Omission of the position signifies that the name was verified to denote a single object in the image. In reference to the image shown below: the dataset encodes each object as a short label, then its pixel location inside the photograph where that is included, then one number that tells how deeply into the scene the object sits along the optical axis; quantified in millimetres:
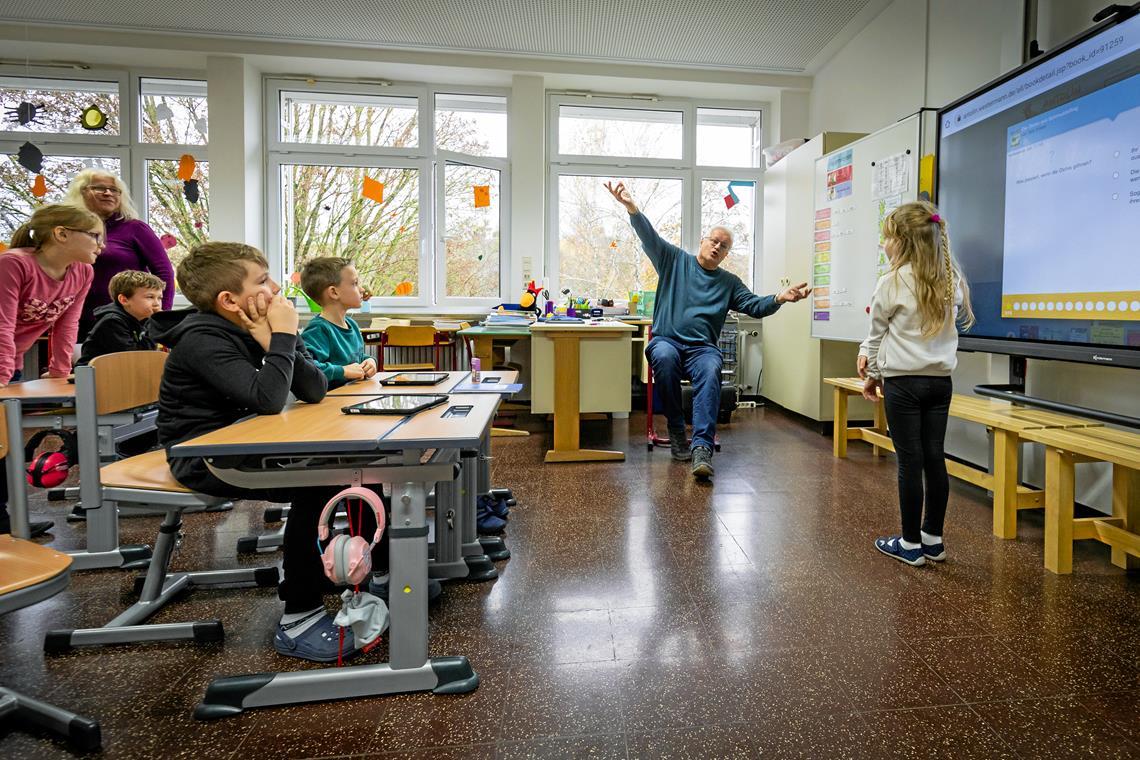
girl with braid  1934
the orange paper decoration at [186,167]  5023
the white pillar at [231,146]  4902
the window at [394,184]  5363
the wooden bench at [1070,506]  1911
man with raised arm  3521
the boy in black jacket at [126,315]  2391
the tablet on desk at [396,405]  1419
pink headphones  1226
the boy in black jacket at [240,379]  1419
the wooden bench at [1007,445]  2158
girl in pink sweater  2018
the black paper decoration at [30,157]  4609
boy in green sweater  2119
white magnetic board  3264
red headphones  1655
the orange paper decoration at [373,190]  5336
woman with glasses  2768
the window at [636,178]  5602
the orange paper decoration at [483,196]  5484
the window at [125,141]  5051
